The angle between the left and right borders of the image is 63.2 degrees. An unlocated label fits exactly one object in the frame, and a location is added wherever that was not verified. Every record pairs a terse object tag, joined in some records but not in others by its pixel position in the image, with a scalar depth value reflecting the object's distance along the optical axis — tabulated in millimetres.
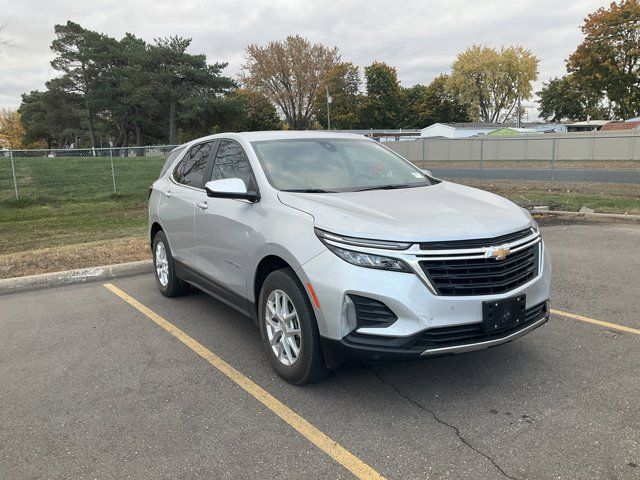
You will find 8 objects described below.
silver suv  3051
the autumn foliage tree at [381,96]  80812
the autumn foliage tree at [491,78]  73500
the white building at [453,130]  70250
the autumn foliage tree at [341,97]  70688
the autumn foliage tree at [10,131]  84312
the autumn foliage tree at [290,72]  66688
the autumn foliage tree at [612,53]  47125
